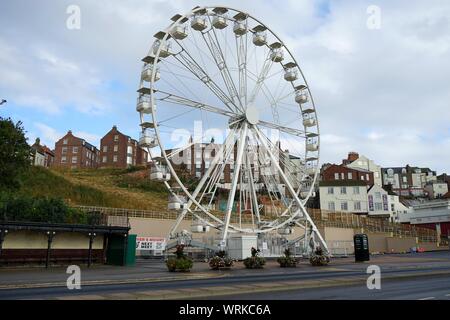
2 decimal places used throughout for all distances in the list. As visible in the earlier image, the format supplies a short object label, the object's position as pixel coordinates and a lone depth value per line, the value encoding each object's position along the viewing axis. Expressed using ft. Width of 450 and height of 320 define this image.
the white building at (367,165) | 332.19
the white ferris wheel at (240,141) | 114.83
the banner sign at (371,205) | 273.60
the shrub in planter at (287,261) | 109.60
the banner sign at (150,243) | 146.82
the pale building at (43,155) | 312.29
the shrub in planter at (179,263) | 89.97
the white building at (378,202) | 274.36
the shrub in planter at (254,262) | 105.09
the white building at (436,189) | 393.29
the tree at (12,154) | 121.19
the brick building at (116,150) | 345.10
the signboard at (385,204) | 275.65
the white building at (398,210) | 290.97
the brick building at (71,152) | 353.31
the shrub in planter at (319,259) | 113.39
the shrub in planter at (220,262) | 98.48
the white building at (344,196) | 270.87
